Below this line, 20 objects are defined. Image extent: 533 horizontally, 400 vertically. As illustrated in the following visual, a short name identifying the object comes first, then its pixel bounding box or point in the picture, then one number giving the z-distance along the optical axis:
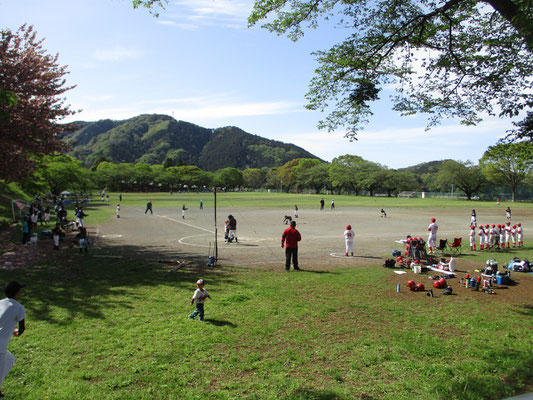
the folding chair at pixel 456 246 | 18.23
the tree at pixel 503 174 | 82.91
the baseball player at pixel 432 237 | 17.88
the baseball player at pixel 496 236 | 19.27
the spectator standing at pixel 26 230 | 18.86
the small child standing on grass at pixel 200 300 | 8.25
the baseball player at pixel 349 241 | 17.22
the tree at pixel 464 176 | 97.12
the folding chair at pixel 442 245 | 17.66
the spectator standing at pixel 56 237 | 18.55
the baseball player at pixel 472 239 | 19.72
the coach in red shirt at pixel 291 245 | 14.08
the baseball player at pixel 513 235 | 20.16
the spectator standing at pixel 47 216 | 31.77
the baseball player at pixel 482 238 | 19.17
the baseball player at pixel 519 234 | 20.27
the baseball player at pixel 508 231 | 19.88
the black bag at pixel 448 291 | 10.65
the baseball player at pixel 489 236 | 19.23
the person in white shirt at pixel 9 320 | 4.83
